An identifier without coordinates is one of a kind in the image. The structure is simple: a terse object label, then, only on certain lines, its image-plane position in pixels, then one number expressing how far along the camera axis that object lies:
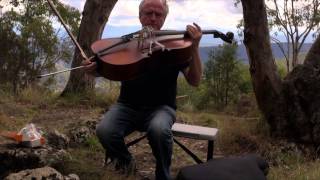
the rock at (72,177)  2.31
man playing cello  2.50
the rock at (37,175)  2.21
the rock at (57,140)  3.05
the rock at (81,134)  3.43
